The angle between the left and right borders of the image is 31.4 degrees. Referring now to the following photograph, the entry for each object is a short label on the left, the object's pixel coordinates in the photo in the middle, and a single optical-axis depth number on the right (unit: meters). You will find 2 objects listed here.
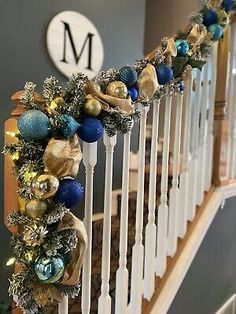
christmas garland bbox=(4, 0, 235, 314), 1.07
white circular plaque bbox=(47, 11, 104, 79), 2.56
